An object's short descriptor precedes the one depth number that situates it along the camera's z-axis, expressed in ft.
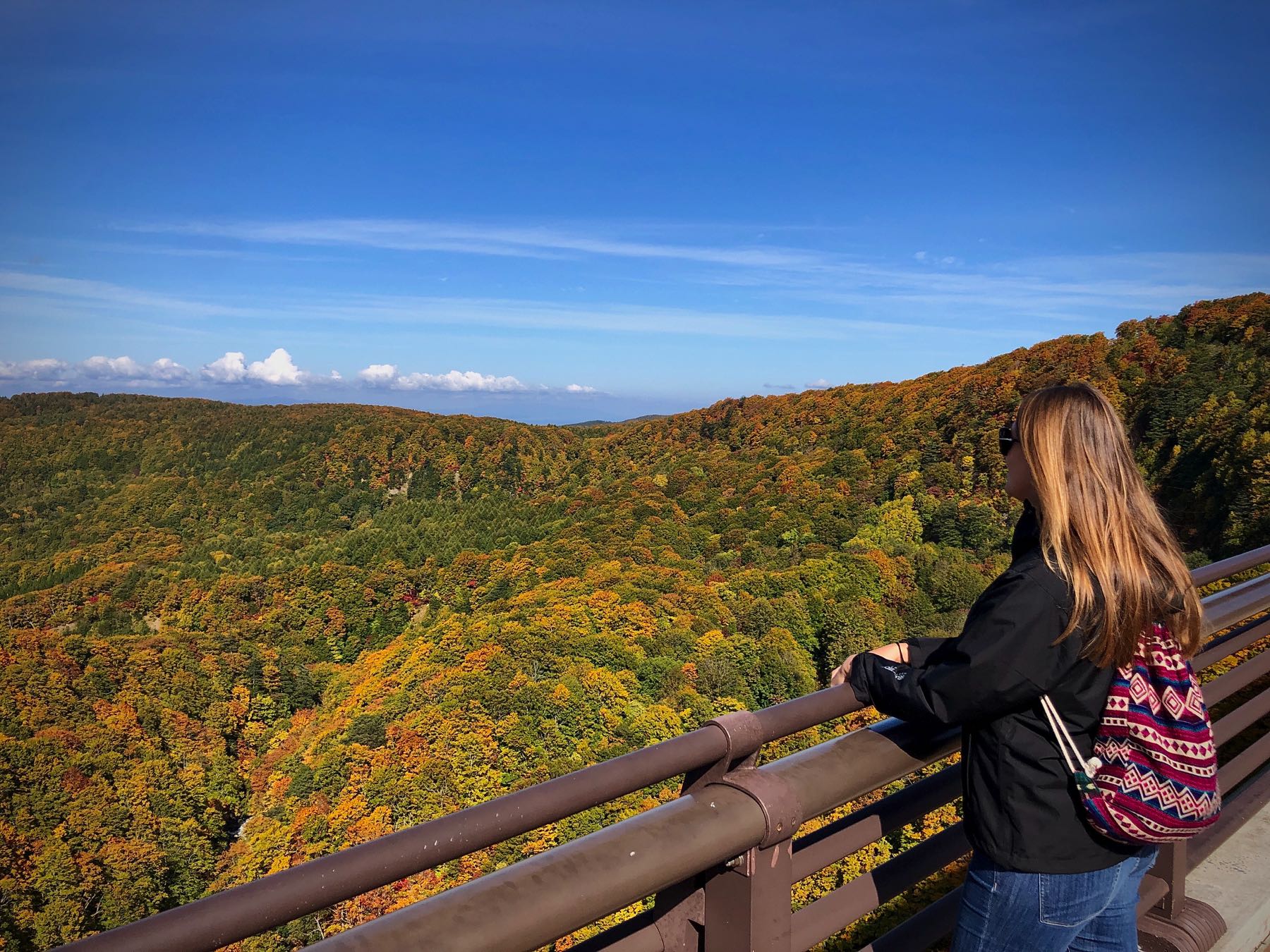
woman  4.95
